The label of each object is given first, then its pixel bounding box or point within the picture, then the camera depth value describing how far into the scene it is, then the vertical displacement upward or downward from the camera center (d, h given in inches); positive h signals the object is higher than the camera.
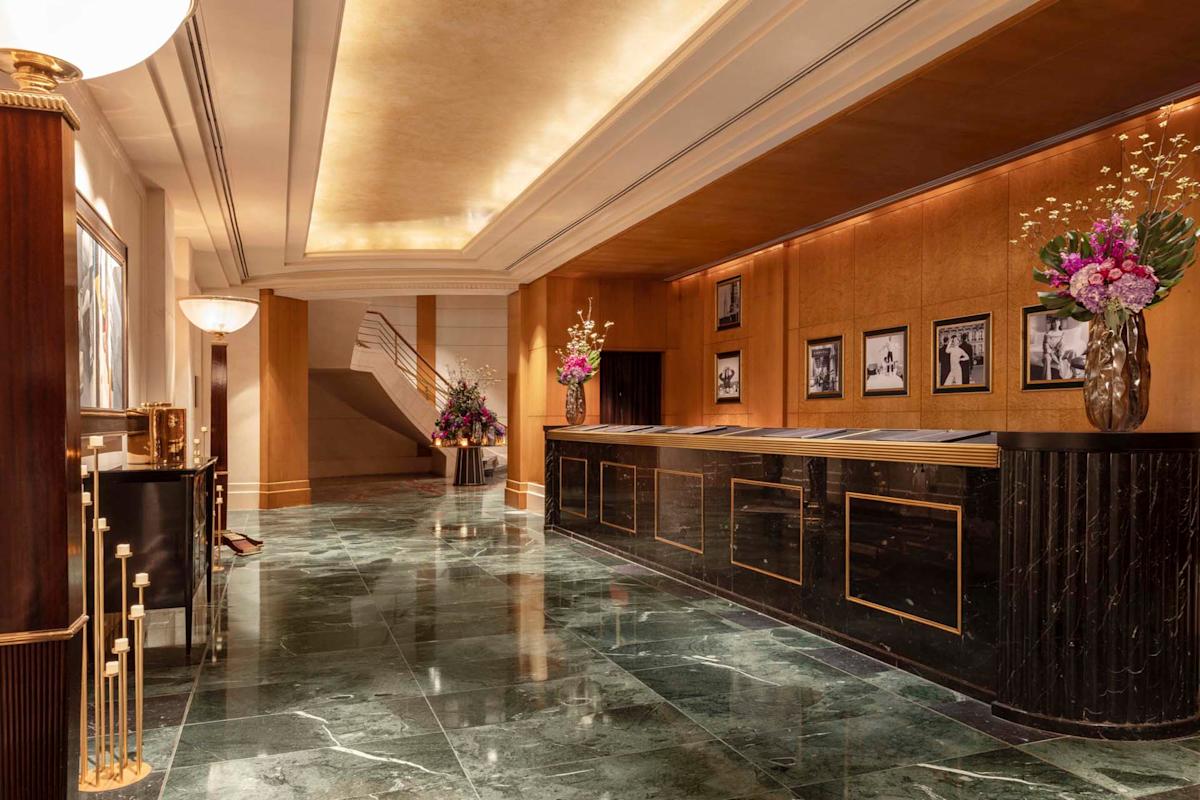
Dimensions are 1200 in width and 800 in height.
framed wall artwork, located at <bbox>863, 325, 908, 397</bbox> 255.9 +13.6
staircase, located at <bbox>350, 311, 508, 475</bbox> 571.5 +25.3
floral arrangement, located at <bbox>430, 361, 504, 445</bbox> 543.2 -6.6
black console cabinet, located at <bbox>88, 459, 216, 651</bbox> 156.7 -22.0
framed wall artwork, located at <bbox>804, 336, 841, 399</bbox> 284.5 +13.2
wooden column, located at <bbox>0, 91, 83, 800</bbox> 62.7 -2.9
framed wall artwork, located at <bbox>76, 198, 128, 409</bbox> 156.6 +20.3
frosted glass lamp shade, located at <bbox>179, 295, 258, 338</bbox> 238.1 +28.2
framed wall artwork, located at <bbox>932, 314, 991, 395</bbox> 225.8 +14.1
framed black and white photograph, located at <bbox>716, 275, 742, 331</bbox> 342.2 +43.4
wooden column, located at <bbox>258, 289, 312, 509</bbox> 410.3 +3.6
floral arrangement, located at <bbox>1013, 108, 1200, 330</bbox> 119.6 +20.8
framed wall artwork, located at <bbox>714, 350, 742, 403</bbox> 342.0 +12.5
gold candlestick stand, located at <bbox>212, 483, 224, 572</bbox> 245.6 -35.9
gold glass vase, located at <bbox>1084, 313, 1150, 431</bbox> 121.4 +4.0
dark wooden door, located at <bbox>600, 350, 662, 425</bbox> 396.8 +9.3
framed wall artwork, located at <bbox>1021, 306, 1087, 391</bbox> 199.2 +13.5
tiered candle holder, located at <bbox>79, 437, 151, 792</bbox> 97.3 -37.6
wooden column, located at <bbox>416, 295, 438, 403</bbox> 692.7 +64.9
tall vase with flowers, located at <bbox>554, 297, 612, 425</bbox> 326.0 +14.3
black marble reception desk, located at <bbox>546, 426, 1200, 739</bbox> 117.8 -25.9
